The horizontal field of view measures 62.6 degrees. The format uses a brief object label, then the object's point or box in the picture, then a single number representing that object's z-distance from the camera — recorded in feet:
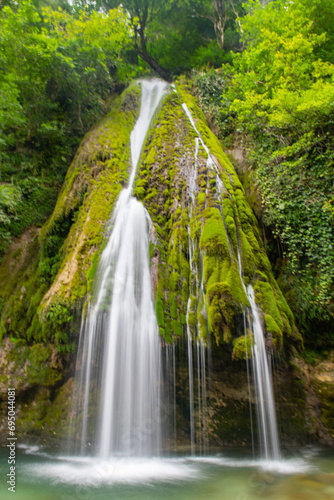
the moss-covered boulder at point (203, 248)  15.25
